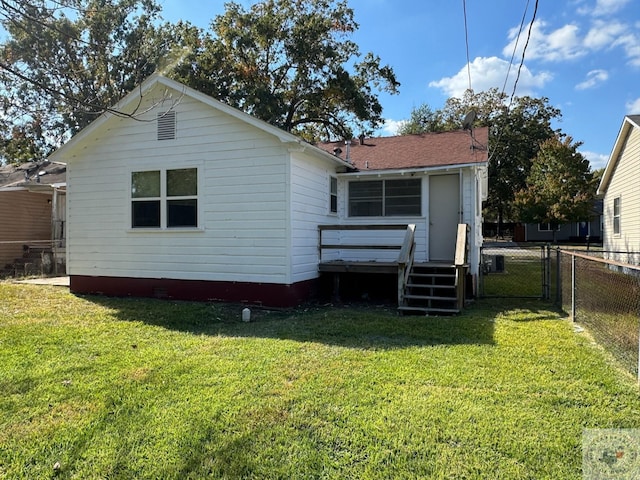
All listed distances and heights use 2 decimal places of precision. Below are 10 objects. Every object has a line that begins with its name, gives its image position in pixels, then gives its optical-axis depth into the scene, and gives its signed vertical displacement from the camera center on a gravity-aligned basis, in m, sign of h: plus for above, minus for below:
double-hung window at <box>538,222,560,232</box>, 37.63 +1.42
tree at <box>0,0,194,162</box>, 20.41 +8.89
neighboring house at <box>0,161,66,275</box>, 14.52 +0.75
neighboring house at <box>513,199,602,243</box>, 37.25 +1.05
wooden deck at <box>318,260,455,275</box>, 8.73 -0.49
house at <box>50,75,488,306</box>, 8.45 +0.92
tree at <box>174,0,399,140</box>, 21.59 +9.45
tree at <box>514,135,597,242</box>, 28.78 +3.86
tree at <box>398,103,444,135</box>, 36.03 +10.56
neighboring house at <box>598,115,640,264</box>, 12.01 +1.60
